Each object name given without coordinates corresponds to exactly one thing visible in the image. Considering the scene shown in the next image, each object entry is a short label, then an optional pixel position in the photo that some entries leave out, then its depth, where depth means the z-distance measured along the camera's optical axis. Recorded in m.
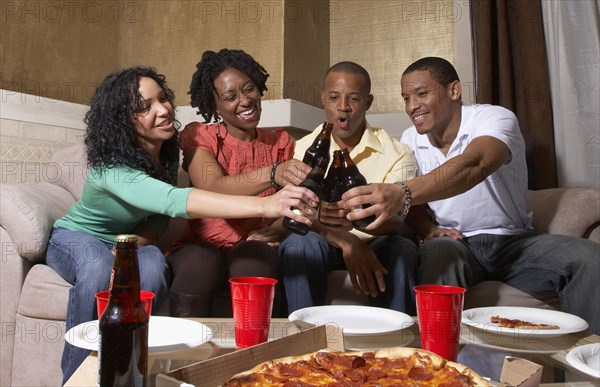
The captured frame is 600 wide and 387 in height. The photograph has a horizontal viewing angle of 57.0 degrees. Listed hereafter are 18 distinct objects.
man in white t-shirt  1.61
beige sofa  1.76
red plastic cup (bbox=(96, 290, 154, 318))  0.83
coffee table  0.83
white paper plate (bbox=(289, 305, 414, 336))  1.02
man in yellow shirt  1.69
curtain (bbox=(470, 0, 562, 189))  2.62
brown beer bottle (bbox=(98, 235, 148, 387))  0.69
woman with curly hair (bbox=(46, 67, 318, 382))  1.56
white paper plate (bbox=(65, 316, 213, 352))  0.91
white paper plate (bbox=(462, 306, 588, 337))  1.01
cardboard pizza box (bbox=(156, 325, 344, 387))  0.68
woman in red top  1.73
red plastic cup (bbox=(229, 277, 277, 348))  0.93
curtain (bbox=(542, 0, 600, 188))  2.60
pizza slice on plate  1.04
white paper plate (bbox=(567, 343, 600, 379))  0.79
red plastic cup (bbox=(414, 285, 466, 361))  0.87
